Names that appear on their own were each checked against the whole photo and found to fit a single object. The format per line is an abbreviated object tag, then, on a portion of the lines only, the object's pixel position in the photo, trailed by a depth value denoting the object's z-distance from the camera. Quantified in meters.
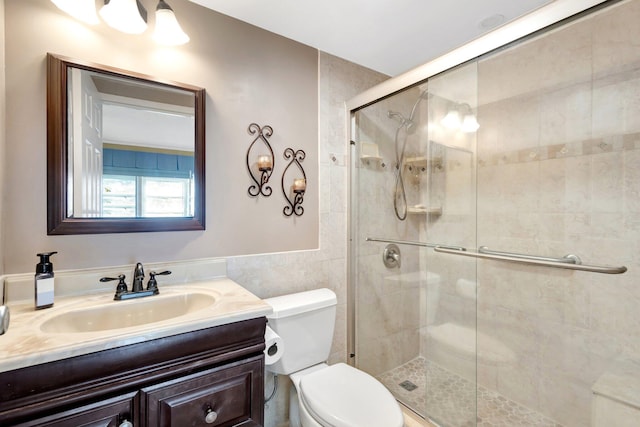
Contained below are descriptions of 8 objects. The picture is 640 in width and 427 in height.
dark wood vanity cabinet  0.74
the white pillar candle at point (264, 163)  1.57
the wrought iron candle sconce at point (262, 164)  1.58
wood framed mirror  1.15
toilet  1.19
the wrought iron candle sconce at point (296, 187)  1.72
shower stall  1.43
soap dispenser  1.01
